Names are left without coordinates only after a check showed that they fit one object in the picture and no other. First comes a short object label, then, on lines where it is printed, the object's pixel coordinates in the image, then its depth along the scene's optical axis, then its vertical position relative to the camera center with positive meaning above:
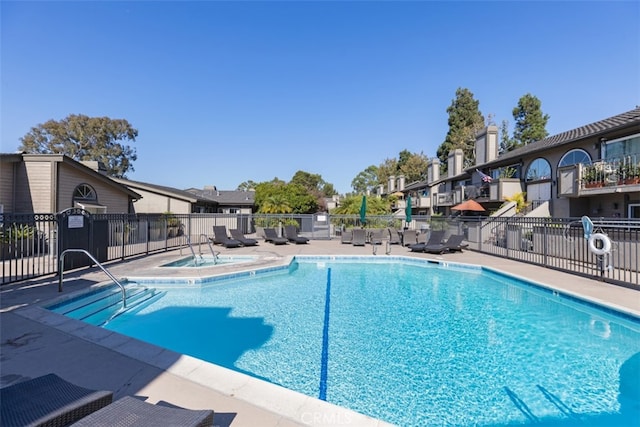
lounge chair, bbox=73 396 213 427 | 1.91 -1.21
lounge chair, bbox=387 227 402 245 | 17.89 -0.86
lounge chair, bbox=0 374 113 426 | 1.91 -1.19
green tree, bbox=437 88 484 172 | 42.94 +13.80
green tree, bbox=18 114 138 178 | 36.41 +9.78
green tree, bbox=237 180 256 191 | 81.12 +9.34
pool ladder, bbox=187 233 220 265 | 12.08 -1.42
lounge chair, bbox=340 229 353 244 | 17.77 -0.85
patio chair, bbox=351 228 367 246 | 16.80 -0.81
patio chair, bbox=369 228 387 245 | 17.27 -0.73
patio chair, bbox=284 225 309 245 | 17.56 -0.81
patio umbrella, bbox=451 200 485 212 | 19.11 +0.96
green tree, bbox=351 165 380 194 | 67.31 +9.27
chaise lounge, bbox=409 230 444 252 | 14.35 -0.87
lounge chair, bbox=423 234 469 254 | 13.65 -1.06
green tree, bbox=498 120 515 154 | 43.41 +11.39
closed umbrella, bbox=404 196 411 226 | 18.14 +0.57
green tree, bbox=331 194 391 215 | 24.77 +1.24
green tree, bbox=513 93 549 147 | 41.06 +13.35
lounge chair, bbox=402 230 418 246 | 16.25 -0.78
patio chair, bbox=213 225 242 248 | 15.61 -0.90
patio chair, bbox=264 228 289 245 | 17.05 -0.89
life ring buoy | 7.98 -0.55
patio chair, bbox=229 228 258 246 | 15.98 -0.87
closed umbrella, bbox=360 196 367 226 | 18.62 +0.57
